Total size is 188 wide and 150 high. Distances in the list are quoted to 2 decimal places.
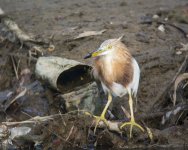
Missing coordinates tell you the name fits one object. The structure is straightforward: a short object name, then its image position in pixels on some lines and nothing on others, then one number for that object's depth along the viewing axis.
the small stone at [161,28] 21.66
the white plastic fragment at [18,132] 16.64
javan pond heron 15.62
